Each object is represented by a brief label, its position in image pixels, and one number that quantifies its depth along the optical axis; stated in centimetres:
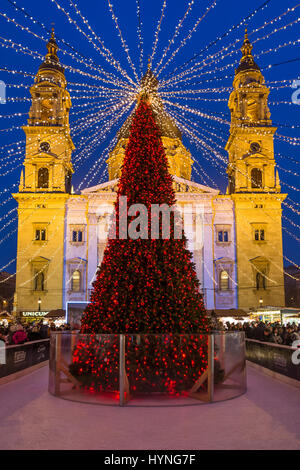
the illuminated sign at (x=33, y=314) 3819
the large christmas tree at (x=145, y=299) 881
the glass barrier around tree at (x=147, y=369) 870
